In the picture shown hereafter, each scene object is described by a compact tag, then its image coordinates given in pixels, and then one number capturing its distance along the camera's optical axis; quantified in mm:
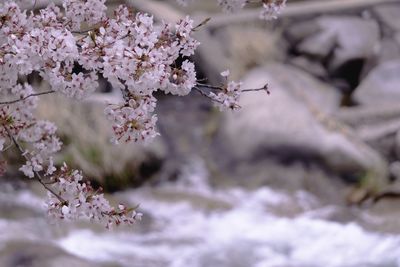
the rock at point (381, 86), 12417
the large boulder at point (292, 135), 10705
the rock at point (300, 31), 14593
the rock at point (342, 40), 13982
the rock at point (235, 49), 13377
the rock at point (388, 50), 13656
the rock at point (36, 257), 6809
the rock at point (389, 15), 14441
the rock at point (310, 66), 13873
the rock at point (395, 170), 10465
